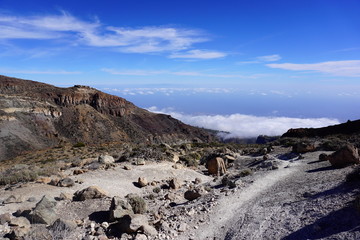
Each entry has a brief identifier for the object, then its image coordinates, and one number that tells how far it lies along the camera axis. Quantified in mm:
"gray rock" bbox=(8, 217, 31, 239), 6923
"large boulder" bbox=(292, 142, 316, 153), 19500
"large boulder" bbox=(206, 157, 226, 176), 16562
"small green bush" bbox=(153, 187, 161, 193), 12412
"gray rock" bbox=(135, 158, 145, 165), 17100
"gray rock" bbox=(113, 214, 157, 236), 7605
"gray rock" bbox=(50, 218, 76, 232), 7508
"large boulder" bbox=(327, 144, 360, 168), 12570
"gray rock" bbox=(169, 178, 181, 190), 13101
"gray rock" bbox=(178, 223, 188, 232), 8035
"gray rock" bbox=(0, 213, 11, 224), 7918
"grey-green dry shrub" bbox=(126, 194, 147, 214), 9398
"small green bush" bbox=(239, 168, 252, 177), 14820
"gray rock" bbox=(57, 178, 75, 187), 11969
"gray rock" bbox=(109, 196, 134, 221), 8341
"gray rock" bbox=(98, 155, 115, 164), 17344
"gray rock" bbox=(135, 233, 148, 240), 7330
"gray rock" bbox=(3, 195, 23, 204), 9688
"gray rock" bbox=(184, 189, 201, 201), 11086
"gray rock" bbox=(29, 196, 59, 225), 7973
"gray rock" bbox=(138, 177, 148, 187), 13501
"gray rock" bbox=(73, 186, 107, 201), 10267
